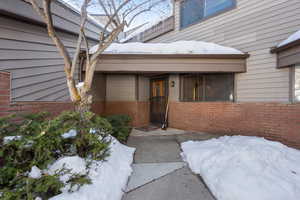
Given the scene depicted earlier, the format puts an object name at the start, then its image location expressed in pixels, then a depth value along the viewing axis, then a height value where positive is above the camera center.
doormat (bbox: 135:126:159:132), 6.07 -1.22
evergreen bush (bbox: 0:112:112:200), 1.58 -0.71
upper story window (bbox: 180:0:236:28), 5.32 +3.64
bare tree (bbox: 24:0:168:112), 2.65 +0.79
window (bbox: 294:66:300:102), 3.72 +0.43
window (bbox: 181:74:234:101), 5.12 +0.52
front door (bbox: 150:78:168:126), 6.77 +0.02
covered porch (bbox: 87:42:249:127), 4.62 +0.86
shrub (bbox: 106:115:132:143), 4.07 -0.77
